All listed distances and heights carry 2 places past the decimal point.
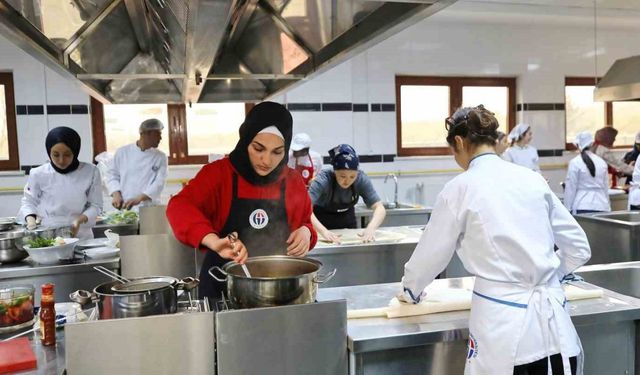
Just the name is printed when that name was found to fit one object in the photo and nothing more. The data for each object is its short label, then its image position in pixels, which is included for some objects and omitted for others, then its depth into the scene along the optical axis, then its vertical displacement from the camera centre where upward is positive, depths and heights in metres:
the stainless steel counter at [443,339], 1.55 -0.57
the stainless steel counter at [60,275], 2.47 -0.50
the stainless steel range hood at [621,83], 4.28 +0.62
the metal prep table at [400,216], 4.73 -0.51
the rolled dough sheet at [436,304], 1.74 -0.51
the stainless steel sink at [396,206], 4.99 -0.44
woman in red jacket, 1.84 -0.13
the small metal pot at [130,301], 1.29 -0.34
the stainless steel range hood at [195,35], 1.60 +0.52
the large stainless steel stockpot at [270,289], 1.34 -0.33
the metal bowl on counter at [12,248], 2.57 -0.37
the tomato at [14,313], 1.64 -0.44
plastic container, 1.63 -0.43
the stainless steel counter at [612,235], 3.65 -0.60
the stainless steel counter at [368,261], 3.11 -0.61
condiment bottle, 1.51 -0.43
